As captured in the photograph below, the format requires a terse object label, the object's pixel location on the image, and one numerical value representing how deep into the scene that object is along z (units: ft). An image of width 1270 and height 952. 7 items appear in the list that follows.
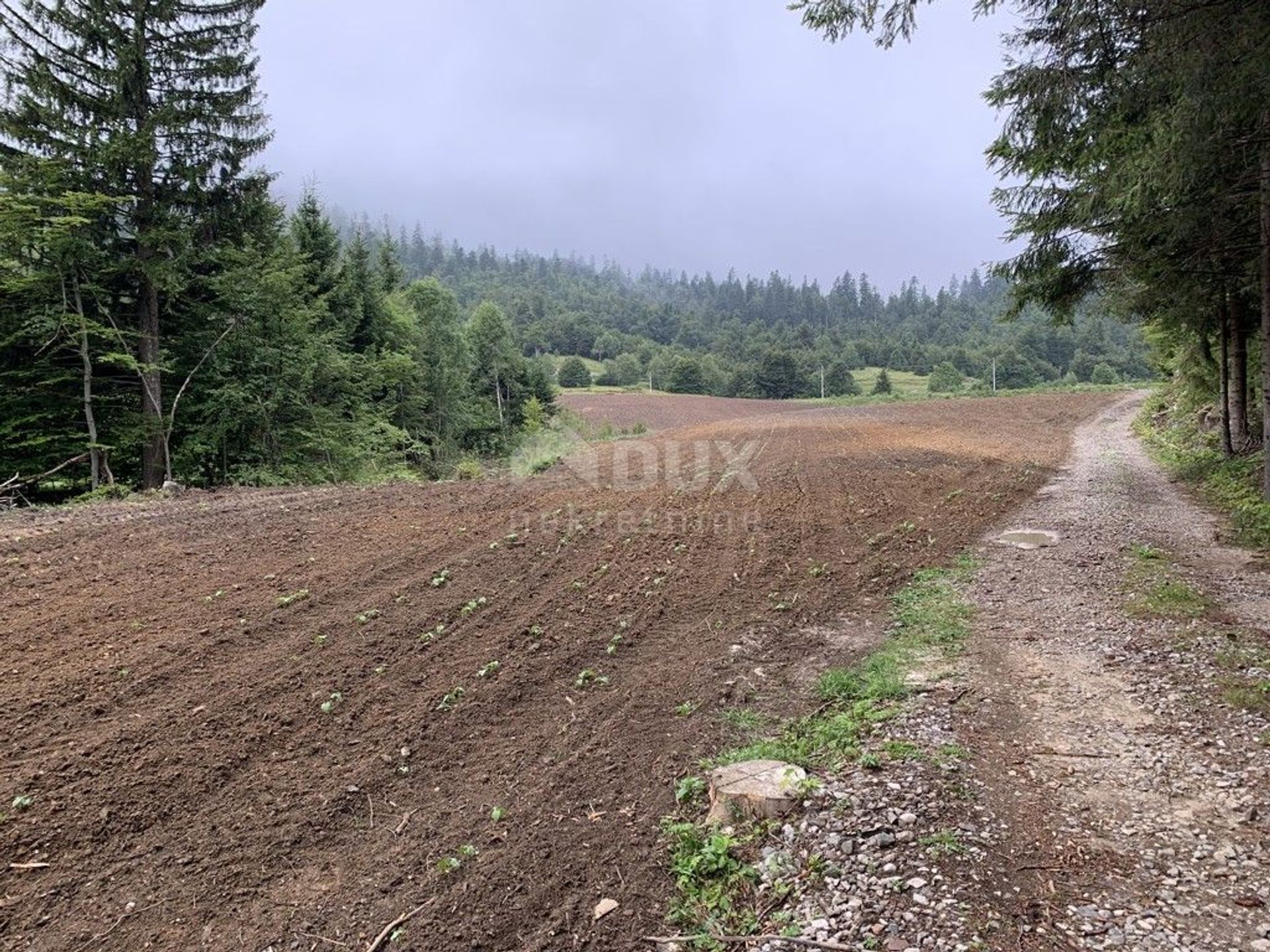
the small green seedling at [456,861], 9.07
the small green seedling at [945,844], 8.61
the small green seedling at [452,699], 13.28
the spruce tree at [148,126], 39.81
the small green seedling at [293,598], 18.14
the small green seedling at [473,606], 18.22
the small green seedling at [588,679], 14.59
